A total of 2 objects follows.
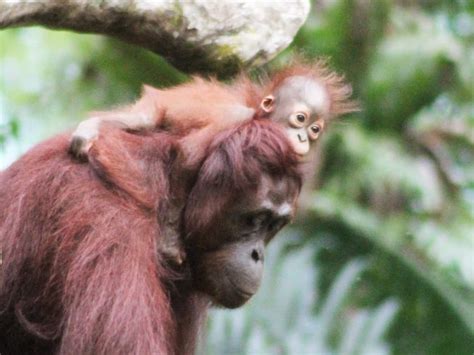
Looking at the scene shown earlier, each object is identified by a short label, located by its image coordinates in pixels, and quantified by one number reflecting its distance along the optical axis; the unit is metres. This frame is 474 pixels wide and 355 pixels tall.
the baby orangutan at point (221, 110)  9.97
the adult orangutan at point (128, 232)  9.29
